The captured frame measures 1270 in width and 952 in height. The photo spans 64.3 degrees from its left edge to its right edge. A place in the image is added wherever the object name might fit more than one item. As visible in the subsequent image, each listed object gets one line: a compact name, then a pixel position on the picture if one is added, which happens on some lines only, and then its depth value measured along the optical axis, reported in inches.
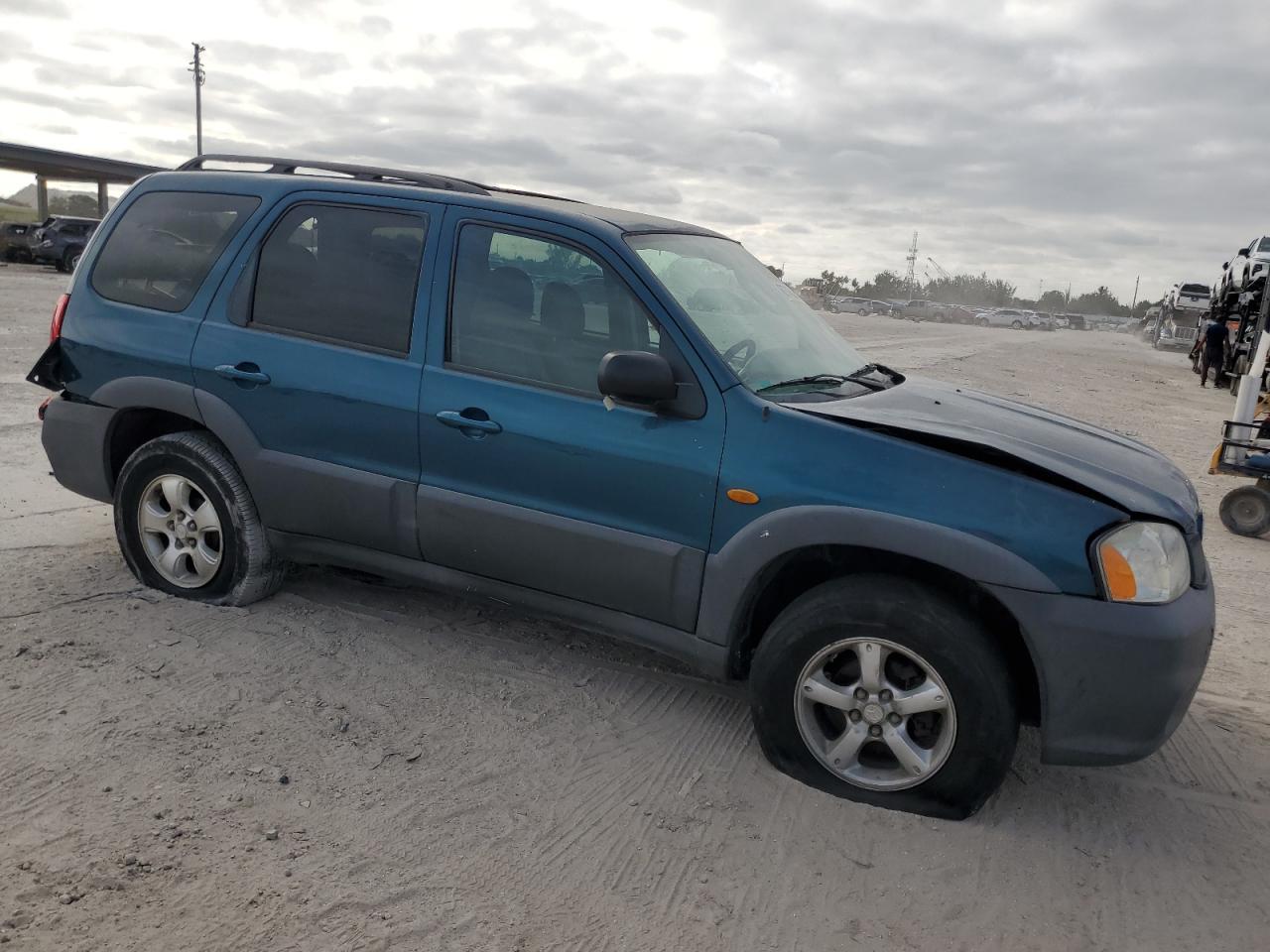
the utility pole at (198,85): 2301.9
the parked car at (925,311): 2792.8
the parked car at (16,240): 1172.5
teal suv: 118.8
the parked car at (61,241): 1112.2
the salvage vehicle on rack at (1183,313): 1544.0
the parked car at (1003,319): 2876.5
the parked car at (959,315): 2871.1
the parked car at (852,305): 2534.4
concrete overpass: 1334.9
